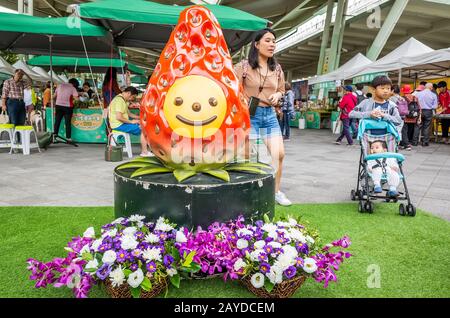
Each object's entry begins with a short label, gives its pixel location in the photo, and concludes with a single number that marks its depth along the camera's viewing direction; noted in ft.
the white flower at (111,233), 7.27
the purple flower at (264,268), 6.86
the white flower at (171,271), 6.94
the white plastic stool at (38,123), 36.50
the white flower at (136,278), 6.55
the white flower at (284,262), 6.80
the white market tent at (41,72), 60.84
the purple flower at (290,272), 6.84
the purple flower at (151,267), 6.69
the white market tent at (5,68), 45.27
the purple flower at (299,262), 6.93
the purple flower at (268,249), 7.04
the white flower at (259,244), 7.10
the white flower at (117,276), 6.52
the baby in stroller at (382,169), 13.17
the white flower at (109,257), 6.59
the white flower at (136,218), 7.91
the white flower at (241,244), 7.24
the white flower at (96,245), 6.94
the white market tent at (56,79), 61.21
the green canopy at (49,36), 23.67
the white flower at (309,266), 6.93
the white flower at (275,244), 7.05
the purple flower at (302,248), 7.29
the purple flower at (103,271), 6.53
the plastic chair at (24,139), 25.80
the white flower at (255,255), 6.96
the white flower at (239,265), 7.05
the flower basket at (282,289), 7.09
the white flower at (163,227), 7.48
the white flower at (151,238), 7.11
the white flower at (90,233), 7.46
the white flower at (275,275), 6.79
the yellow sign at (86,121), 32.40
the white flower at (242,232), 7.47
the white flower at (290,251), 6.96
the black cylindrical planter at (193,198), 7.93
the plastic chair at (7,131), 25.88
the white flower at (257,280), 6.93
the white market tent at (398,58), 36.14
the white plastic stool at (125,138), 24.95
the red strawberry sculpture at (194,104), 8.46
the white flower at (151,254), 6.81
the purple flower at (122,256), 6.70
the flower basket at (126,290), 6.90
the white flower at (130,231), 7.28
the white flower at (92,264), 6.63
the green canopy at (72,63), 42.93
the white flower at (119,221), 7.96
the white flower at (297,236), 7.40
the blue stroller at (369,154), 13.00
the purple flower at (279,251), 7.00
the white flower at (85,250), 6.93
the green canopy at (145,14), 20.40
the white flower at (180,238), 7.32
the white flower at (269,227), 7.61
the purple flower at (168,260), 6.96
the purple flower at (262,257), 6.92
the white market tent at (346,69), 47.97
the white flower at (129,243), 6.85
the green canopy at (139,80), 82.74
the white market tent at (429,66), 31.59
